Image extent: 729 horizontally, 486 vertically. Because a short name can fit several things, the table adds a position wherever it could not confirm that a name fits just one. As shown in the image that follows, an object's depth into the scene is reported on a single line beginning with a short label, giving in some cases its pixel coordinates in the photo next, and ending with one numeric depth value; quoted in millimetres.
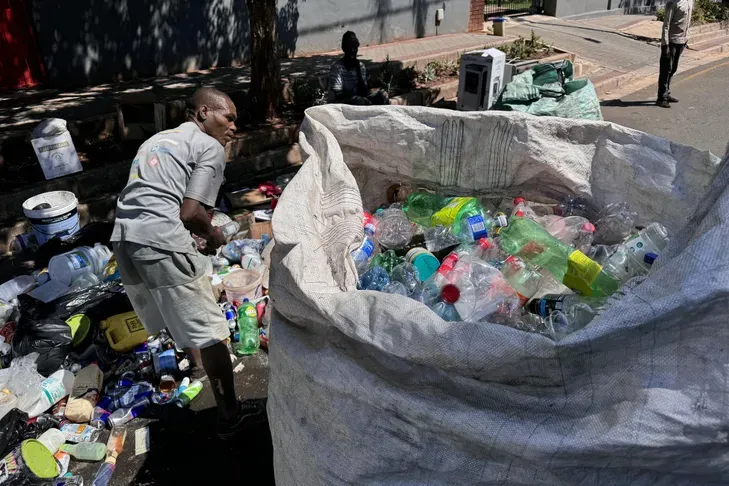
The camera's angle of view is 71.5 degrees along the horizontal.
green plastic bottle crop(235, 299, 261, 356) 3453
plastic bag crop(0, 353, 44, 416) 2834
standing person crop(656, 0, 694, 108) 7812
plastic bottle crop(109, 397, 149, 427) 2910
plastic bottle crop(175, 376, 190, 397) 3130
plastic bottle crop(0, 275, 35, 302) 3721
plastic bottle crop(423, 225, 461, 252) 2719
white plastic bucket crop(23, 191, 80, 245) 4094
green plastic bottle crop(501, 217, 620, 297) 2053
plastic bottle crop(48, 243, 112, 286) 3801
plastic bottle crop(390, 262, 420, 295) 2402
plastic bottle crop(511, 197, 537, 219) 2703
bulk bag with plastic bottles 1137
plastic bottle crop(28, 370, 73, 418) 2883
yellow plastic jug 3387
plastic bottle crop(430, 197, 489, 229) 2740
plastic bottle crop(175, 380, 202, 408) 3082
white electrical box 7098
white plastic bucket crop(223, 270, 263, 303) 3729
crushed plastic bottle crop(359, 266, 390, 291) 2322
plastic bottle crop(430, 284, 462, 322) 2035
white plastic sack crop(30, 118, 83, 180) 4637
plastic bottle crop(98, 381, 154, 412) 3014
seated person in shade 6328
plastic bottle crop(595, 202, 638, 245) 2508
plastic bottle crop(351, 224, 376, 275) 2419
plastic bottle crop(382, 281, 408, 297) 2266
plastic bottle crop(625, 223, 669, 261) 2178
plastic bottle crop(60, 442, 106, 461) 2697
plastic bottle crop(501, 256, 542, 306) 2410
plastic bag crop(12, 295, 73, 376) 3146
